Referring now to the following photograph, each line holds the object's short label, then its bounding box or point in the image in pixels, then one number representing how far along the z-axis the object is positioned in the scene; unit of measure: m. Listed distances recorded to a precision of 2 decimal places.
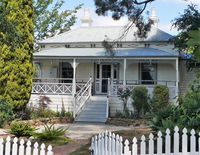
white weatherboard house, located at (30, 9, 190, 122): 20.30
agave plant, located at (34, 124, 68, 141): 10.84
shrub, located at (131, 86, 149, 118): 18.48
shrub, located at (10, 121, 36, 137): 11.27
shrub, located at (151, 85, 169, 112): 18.36
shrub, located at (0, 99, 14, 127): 14.77
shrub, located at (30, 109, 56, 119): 18.49
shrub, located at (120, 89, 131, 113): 19.08
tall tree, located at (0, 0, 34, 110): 16.75
